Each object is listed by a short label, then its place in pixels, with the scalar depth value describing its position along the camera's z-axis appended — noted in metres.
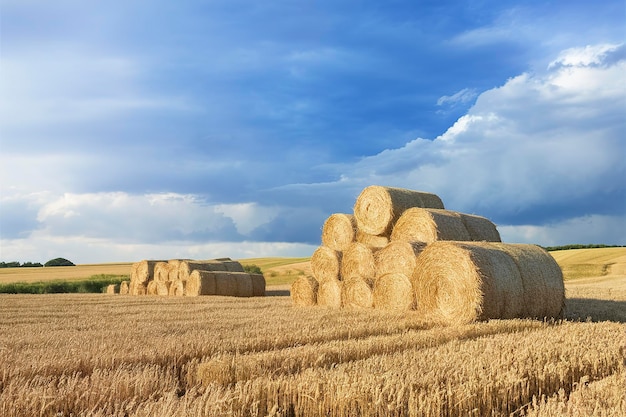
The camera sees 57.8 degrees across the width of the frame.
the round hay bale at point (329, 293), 12.78
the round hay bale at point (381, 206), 12.56
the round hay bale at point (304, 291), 13.38
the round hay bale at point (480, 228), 12.73
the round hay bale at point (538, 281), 10.29
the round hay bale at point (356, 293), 11.73
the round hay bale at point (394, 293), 10.79
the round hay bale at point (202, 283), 19.48
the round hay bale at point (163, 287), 21.74
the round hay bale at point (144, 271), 23.25
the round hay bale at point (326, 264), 13.12
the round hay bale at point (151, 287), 22.50
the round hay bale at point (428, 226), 11.57
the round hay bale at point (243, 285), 20.41
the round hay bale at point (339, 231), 13.59
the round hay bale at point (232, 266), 24.34
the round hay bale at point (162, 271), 21.97
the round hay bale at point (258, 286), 20.61
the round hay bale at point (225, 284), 19.75
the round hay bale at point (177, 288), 20.62
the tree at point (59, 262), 53.57
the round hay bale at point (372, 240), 12.75
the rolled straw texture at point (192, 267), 20.88
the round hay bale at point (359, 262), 12.06
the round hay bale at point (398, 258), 10.93
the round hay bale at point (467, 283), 9.34
